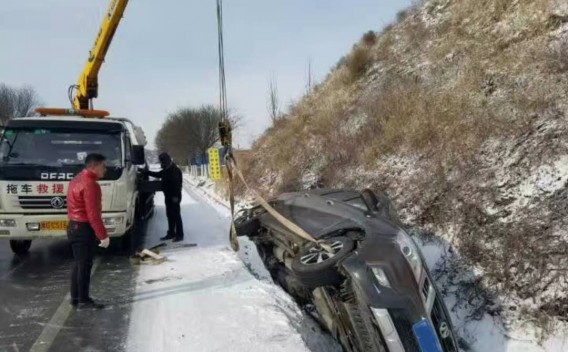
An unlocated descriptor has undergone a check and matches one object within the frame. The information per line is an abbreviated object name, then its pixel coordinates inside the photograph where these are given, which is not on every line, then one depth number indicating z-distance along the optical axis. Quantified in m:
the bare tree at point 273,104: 34.17
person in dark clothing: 9.53
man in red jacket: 5.43
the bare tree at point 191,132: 59.50
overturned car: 3.38
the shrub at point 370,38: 18.37
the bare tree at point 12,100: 53.63
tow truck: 7.42
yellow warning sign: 26.28
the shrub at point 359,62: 16.74
